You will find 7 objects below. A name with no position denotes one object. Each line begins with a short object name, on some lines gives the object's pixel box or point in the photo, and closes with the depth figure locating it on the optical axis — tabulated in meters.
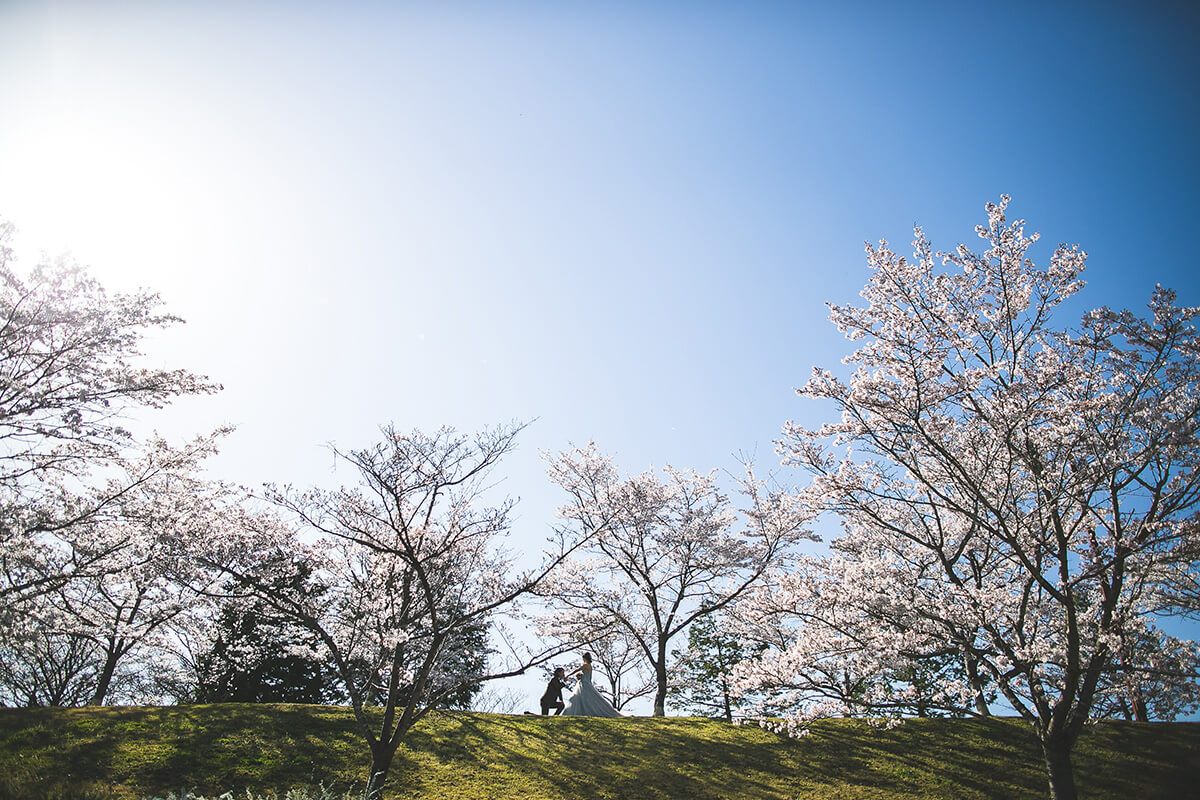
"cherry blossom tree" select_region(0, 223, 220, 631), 9.10
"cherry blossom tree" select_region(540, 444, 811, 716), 17.88
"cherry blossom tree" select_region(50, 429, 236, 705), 9.87
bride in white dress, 14.13
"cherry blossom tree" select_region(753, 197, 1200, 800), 6.89
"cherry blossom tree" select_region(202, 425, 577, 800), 7.99
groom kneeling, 15.10
